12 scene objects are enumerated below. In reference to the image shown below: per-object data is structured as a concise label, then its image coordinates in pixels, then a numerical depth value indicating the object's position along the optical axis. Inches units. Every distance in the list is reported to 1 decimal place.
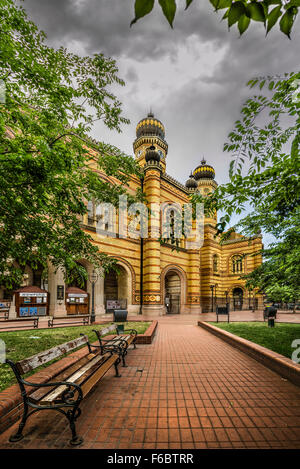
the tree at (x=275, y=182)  134.2
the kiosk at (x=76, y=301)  603.8
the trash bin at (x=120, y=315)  501.7
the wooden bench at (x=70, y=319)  465.3
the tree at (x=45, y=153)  155.7
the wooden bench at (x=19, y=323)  471.2
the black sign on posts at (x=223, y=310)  655.8
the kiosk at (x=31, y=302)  535.5
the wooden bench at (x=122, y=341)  204.9
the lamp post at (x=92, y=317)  481.6
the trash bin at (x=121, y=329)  336.5
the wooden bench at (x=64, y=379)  102.8
